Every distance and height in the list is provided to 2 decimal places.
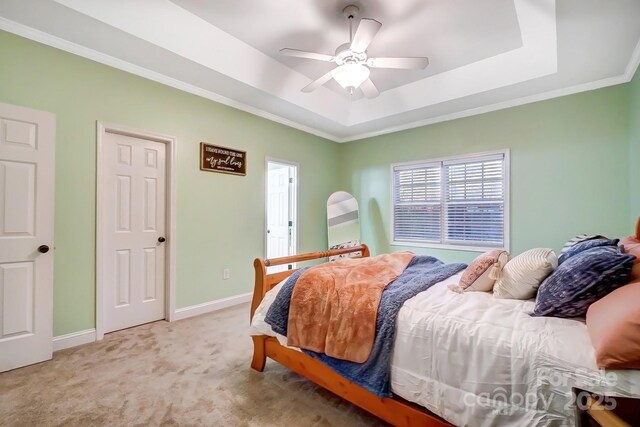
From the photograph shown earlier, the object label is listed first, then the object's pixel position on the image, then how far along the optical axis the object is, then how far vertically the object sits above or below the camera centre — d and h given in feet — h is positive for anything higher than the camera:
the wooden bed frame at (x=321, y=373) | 4.55 -3.16
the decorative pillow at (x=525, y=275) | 5.15 -1.10
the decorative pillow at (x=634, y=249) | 3.99 -0.57
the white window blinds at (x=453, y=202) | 12.22 +0.61
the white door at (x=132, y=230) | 9.07 -0.62
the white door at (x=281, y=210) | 14.90 +0.17
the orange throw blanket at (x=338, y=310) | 5.05 -1.84
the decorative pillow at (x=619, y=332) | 3.05 -1.30
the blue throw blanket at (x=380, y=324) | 4.73 -2.11
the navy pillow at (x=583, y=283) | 4.03 -0.97
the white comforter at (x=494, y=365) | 3.39 -1.94
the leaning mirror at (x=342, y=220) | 15.56 -0.35
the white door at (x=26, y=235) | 7.00 -0.61
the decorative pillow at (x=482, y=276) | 5.81 -1.24
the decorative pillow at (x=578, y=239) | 7.43 -0.64
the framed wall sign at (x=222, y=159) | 11.12 +2.17
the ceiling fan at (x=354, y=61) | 7.59 +4.19
